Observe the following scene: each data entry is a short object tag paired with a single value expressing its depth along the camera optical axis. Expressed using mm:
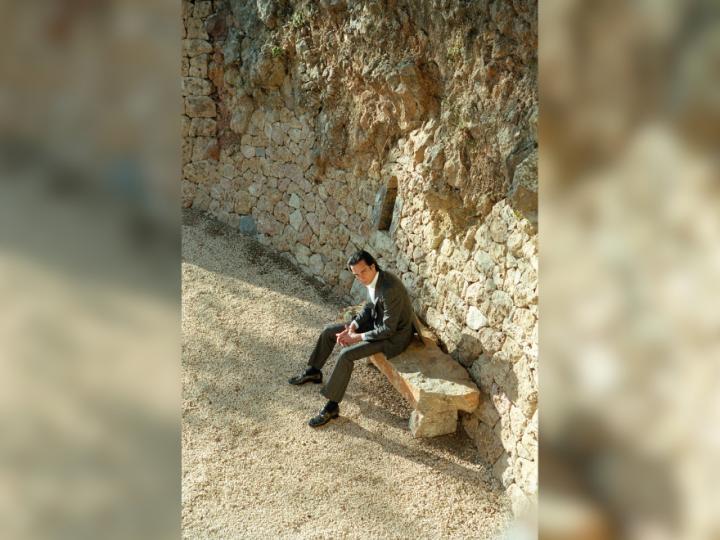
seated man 4562
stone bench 4328
